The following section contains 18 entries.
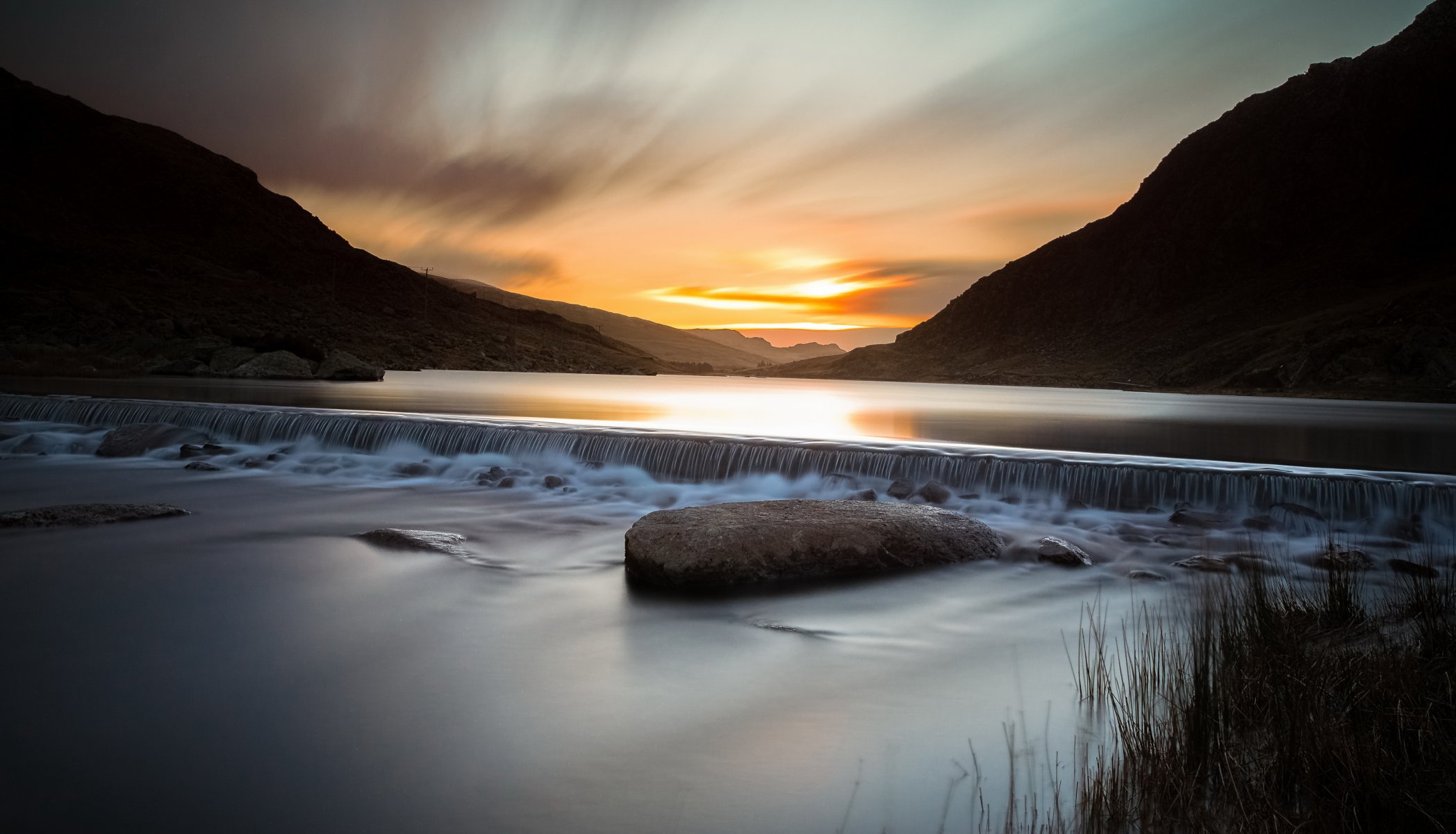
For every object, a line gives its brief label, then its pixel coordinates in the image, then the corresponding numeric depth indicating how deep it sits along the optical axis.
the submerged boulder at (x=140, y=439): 15.32
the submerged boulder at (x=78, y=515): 8.70
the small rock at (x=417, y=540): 8.59
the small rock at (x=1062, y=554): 8.51
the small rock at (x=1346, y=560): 5.22
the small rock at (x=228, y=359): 43.62
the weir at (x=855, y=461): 10.95
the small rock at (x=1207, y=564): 7.54
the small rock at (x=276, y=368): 43.88
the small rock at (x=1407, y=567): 6.95
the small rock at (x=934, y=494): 11.87
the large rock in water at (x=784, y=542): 7.07
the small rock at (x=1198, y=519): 10.38
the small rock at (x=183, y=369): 42.72
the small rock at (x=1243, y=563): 7.35
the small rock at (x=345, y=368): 47.25
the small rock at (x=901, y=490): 11.91
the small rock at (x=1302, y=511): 10.63
